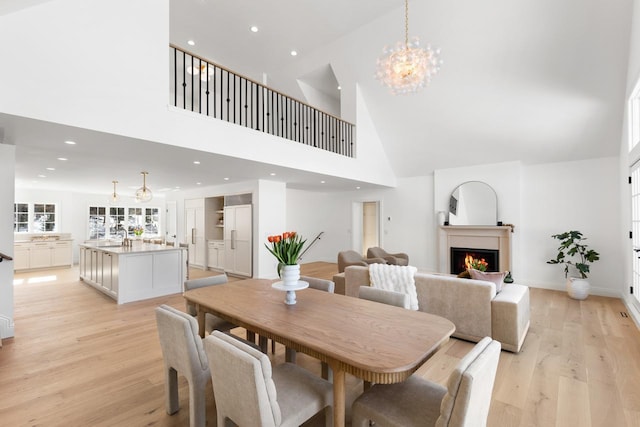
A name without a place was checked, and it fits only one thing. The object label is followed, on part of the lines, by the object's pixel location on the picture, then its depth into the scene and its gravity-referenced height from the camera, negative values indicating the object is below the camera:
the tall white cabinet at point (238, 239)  6.93 -0.53
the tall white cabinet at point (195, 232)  8.33 -0.41
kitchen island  5.02 -0.97
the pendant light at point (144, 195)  5.86 +0.47
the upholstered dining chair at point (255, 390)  1.27 -0.85
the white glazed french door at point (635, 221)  3.94 -0.06
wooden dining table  1.34 -0.64
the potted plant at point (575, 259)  5.15 -0.80
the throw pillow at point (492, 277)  3.48 -0.71
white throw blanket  3.63 -0.78
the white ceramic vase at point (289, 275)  2.14 -0.42
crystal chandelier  3.33 +1.75
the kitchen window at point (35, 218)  8.59 +0.01
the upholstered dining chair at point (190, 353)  1.74 -0.82
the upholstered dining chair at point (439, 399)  1.12 -0.93
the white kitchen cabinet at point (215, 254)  7.81 -0.99
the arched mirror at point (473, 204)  6.52 +0.29
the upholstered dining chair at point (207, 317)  2.65 -0.94
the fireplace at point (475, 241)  6.30 -0.54
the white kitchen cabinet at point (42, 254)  7.79 -1.00
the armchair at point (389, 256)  6.27 -0.88
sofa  3.13 -1.01
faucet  6.17 -0.50
